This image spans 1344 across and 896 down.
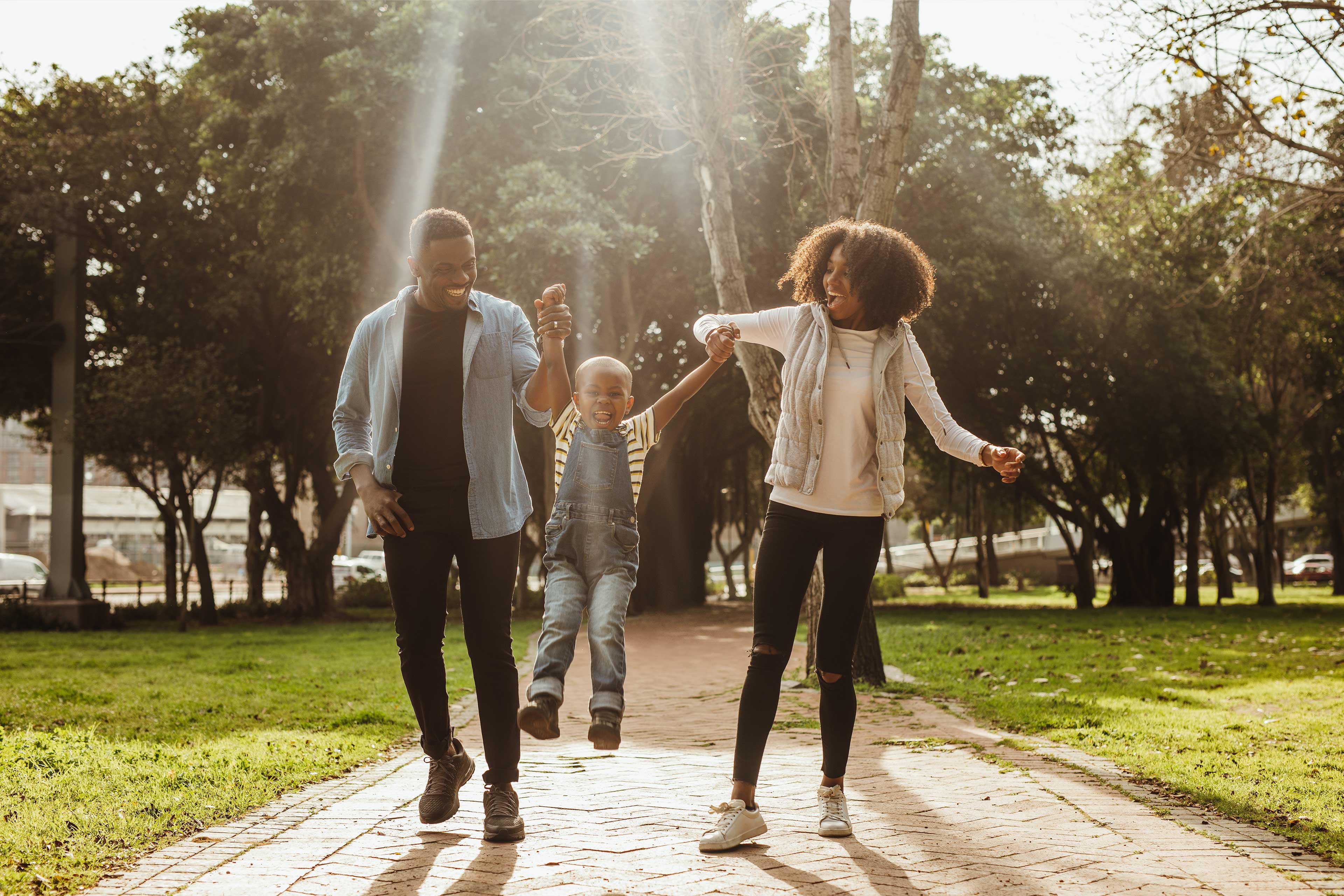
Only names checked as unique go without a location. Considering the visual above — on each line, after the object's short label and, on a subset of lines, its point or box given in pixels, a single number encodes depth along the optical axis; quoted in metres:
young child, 3.98
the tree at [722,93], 9.16
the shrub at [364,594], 30.78
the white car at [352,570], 32.28
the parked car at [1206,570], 43.75
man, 4.02
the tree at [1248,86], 9.84
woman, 4.07
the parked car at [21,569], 36.88
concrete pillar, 21.34
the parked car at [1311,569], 52.81
